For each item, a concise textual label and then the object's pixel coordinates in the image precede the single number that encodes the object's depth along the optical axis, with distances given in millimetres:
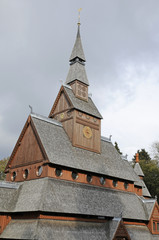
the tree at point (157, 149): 65262
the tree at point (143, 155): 91062
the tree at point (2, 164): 63191
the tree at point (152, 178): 64500
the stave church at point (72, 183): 23516
